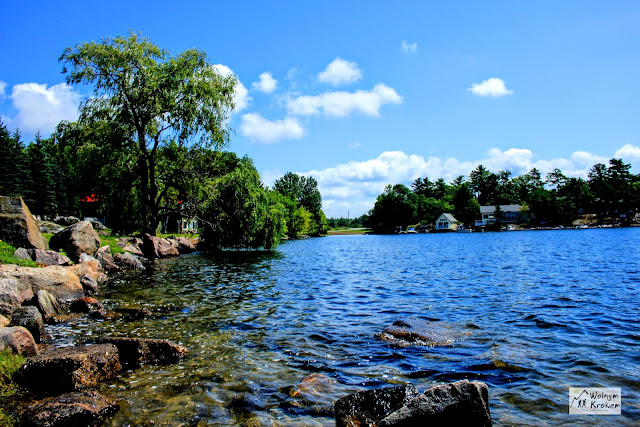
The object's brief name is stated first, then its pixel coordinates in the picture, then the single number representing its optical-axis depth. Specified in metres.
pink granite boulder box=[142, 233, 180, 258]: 32.44
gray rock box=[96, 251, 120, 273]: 22.70
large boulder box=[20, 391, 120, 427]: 5.09
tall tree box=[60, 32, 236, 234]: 28.13
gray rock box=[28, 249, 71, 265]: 17.14
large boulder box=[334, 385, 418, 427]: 5.34
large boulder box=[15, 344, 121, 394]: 6.52
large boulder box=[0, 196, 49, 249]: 18.17
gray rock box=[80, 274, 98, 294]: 15.87
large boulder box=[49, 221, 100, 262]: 21.67
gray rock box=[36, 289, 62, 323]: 11.20
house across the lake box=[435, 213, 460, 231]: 150.38
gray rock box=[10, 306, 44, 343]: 9.05
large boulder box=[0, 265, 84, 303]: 12.38
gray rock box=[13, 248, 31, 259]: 16.09
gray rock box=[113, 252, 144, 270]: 24.47
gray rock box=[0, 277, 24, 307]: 10.21
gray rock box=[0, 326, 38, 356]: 7.37
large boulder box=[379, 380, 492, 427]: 4.80
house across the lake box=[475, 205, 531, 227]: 147.75
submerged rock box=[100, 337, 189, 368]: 7.88
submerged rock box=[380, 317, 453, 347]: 9.47
